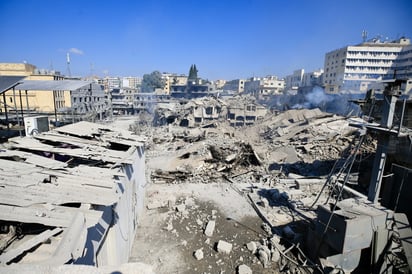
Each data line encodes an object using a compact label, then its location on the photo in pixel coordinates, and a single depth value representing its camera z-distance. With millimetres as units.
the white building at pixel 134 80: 122062
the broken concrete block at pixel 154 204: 10032
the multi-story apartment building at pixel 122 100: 57188
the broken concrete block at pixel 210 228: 8294
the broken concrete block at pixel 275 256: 7048
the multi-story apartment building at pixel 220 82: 113231
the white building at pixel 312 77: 73388
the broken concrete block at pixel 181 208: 9768
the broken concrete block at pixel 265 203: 10406
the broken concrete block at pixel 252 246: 7418
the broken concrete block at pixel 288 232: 8080
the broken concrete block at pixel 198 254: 7125
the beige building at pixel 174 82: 69575
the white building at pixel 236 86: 89412
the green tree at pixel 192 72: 69938
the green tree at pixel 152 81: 86250
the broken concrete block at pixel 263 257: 6898
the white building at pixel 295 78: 84419
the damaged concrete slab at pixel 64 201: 2695
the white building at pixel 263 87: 67125
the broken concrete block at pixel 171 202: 10180
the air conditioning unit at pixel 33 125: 10289
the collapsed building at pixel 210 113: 40719
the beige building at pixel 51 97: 21738
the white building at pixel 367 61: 59281
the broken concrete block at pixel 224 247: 7371
